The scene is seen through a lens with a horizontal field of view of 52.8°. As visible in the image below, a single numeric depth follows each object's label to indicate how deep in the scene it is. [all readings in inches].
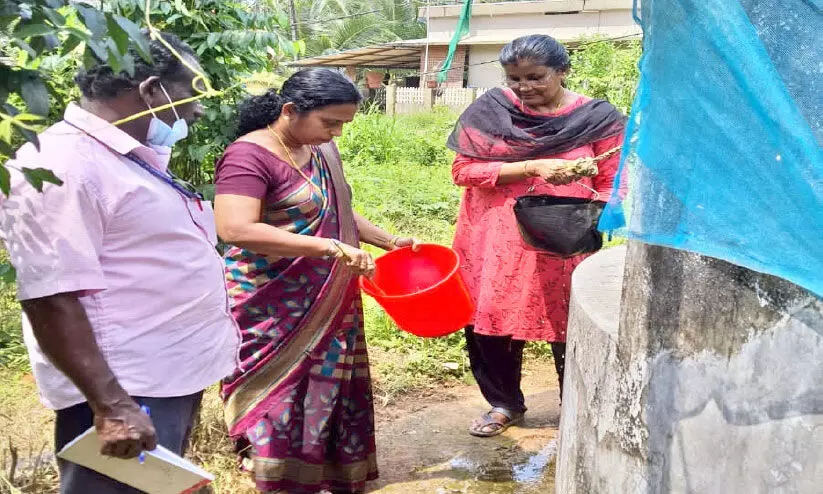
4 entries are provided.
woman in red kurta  131.6
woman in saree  110.0
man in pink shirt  64.5
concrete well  65.7
